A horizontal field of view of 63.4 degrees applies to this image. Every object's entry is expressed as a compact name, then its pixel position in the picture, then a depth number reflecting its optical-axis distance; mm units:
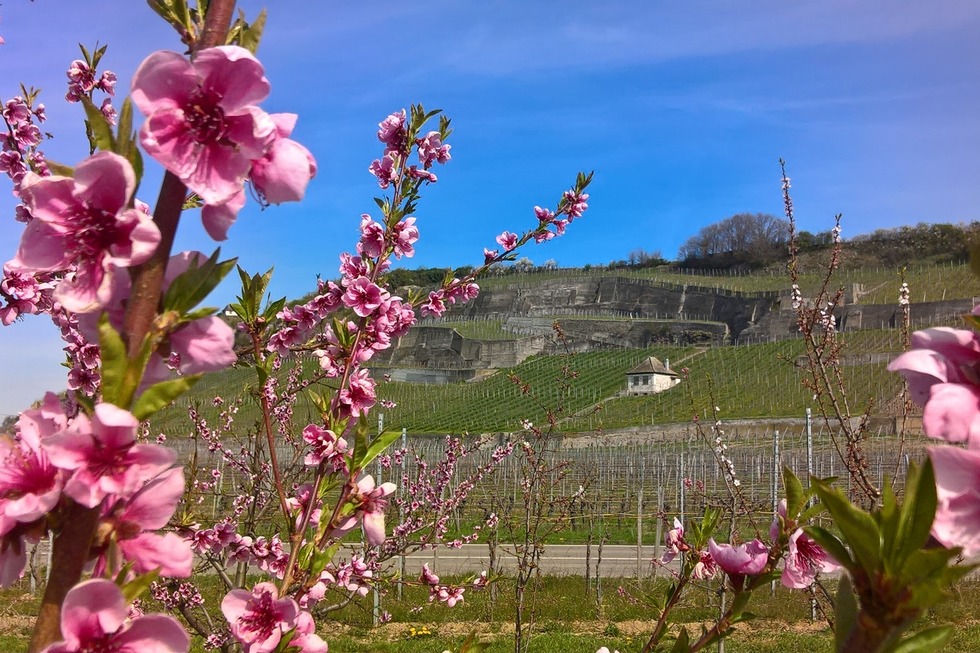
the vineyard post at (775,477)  10152
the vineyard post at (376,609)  8422
